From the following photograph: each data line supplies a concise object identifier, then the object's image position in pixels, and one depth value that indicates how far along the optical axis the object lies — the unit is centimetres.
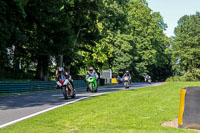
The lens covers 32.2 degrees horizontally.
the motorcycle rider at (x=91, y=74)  2253
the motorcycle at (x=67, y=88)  1562
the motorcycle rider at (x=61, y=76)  1557
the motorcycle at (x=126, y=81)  3112
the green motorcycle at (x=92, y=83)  2251
